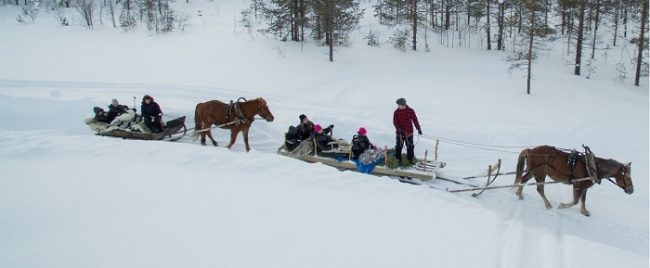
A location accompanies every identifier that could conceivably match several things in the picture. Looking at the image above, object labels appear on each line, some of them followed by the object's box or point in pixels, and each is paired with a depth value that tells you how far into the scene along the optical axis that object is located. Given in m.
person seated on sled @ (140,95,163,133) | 12.00
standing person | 9.92
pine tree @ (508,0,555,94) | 20.29
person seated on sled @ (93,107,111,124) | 12.67
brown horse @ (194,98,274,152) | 11.66
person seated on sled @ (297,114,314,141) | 11.02
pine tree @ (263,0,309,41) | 25.05
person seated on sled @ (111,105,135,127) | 12.14
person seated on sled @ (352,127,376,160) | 10.24
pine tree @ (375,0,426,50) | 26.60
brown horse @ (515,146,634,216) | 8.23
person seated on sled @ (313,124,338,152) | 10.67
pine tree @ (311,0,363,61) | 22.28
